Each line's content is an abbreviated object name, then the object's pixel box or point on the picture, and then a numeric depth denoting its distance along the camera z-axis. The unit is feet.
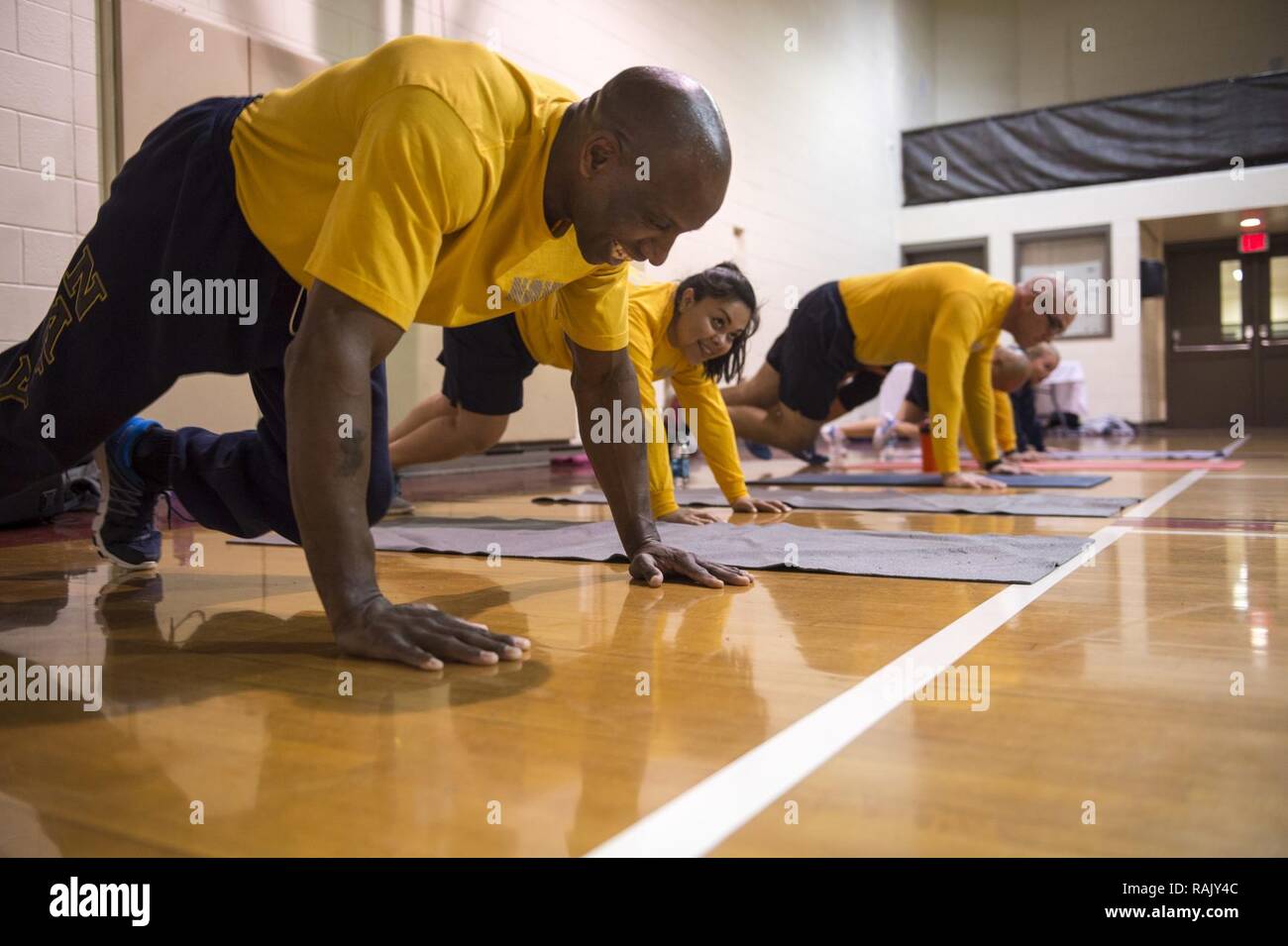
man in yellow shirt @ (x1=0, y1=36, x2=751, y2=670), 3.56
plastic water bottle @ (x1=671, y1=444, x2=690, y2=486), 14.54
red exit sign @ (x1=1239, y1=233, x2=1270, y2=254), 33.42
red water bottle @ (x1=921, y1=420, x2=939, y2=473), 14.80
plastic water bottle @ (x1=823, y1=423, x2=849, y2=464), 23.57
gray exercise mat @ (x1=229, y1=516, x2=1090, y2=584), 6.03
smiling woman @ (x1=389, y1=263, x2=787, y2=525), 8.64
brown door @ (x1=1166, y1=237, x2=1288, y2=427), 34.42
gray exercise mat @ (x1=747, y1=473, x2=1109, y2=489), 12.41
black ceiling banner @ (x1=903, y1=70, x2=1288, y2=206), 29.07
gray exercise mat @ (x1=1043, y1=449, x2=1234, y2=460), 17.46
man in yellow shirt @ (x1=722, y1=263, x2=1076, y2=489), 12.37
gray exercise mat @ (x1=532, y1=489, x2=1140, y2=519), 9.24
